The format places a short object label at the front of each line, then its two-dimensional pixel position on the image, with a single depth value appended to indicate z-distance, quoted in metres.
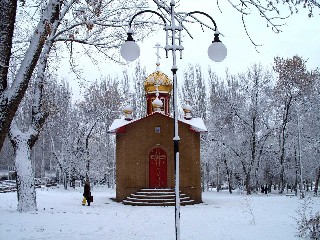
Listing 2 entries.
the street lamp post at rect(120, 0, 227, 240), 6.23
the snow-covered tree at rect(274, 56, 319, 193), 31.92
